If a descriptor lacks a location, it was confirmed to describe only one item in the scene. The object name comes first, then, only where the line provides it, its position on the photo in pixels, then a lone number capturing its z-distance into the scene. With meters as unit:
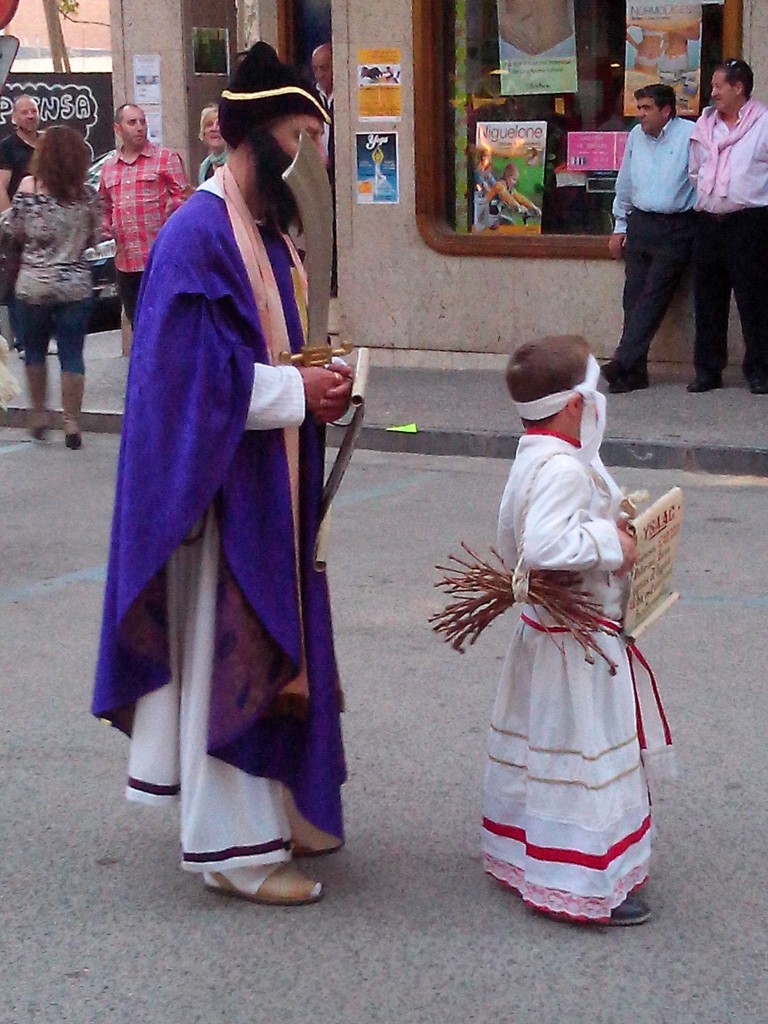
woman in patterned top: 9.98
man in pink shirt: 10.47
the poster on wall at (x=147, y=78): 13.87
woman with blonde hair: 11.59
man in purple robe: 3.65
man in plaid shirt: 11.33
